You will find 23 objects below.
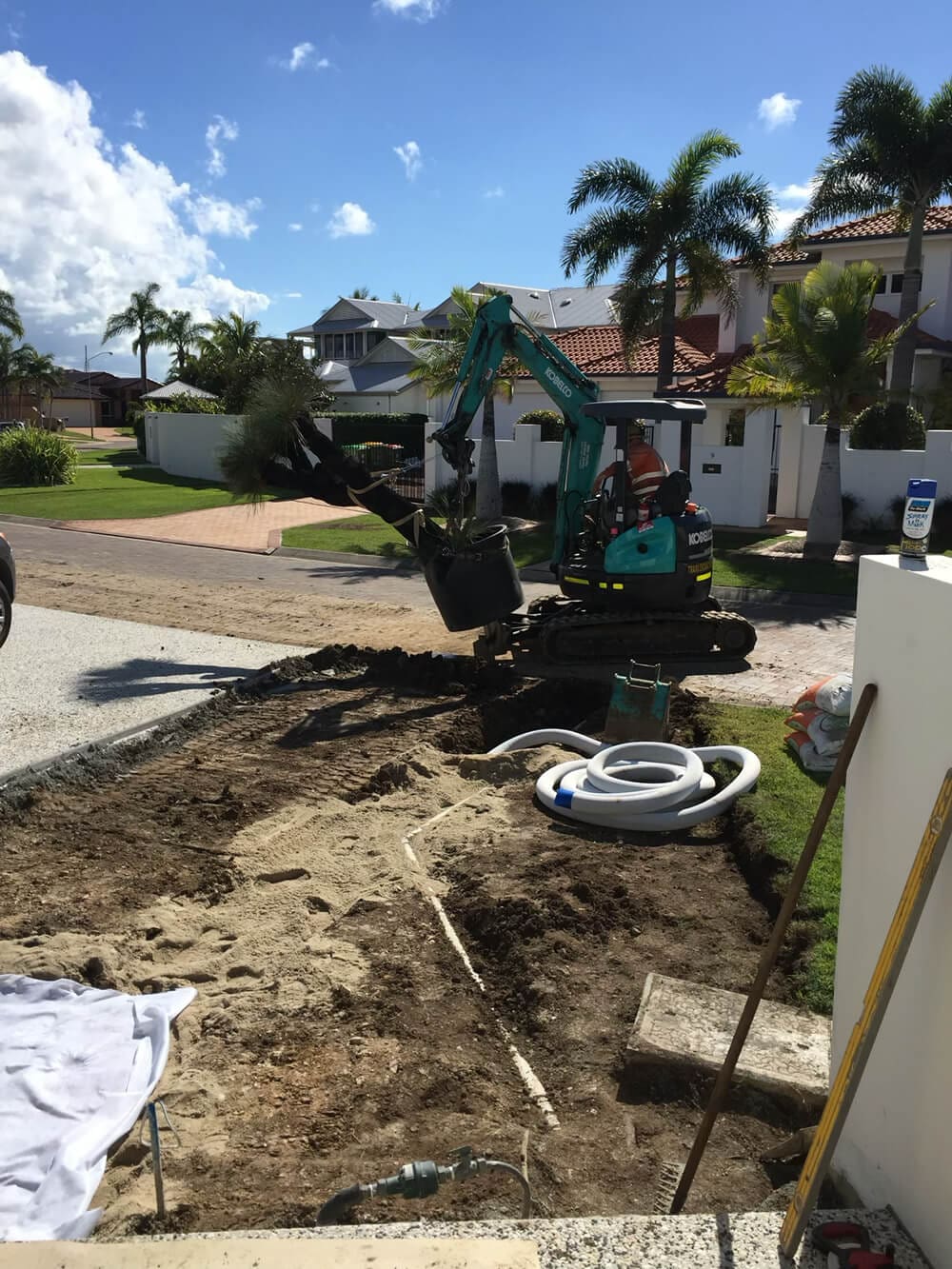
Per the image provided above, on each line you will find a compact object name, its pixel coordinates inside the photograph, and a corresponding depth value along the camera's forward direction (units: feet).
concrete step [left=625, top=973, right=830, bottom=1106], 14.14
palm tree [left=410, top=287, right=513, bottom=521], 76.38
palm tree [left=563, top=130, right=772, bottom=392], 70.23
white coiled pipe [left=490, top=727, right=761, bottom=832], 22.68
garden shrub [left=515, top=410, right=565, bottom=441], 88.69
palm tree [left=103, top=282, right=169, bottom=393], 252.42
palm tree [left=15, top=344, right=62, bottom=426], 245.65
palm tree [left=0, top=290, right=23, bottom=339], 239.91
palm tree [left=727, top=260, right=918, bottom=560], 57.16
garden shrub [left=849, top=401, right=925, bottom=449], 66.95
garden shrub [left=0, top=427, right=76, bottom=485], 112.47
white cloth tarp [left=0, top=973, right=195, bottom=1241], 11.78
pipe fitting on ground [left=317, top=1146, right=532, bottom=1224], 10.68
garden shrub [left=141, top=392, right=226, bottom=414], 132.05
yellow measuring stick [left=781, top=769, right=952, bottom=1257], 9.65
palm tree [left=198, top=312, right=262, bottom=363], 167.02
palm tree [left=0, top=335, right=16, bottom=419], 244.63
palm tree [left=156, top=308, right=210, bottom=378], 249.71
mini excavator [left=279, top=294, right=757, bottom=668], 34.94
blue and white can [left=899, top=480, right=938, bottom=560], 10.73
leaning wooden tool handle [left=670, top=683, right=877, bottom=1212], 11.39
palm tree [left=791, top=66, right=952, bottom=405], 64.80
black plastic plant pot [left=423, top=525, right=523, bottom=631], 34.73
